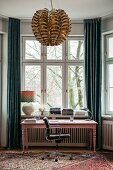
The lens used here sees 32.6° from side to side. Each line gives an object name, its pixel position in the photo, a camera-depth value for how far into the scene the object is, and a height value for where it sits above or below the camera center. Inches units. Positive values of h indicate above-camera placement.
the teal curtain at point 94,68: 188.1 +16.2
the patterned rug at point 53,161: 139.3 -59.8
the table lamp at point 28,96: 181.6 -10.9
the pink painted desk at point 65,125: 169.8 -35.6
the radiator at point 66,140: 190.7 -52.9
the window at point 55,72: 200.3 +13.0
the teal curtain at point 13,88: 188.7 -3.5
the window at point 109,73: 192.8 +11.6
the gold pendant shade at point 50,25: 110.3 +34.1
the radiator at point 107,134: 182.9 -47.5
